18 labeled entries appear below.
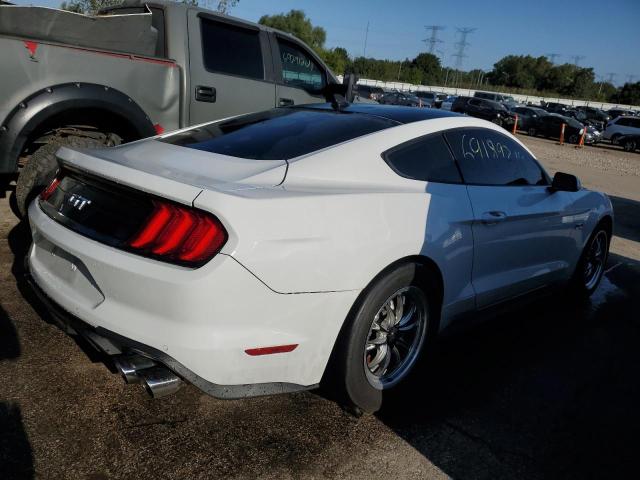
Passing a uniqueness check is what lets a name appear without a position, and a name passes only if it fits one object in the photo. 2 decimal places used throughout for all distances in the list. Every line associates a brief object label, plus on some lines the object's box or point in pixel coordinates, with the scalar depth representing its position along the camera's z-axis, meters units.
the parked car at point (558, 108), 36.55
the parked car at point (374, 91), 31.28
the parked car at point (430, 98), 35.62
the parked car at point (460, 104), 30.24
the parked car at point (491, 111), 28.17
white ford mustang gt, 2.10
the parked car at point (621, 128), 25.96
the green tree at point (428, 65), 104.94
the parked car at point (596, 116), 35.59
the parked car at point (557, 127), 26.00
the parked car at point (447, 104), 31.89
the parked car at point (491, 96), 39.59
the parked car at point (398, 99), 30.55
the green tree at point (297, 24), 77.78
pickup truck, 3.94
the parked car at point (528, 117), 27.98
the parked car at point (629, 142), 25.70
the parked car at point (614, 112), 42.78
